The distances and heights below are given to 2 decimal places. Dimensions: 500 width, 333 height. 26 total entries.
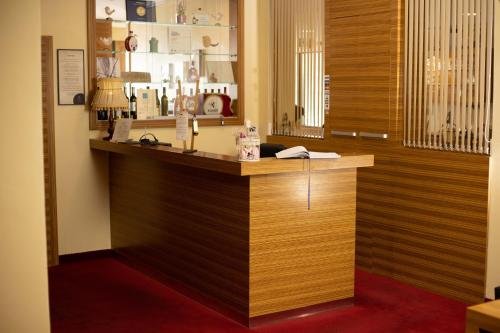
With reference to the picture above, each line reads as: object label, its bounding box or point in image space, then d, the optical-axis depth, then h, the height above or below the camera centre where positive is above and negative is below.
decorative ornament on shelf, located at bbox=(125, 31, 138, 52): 6.87 +0.60
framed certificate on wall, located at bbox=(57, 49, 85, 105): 6.57 +0.27
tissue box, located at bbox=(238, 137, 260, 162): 4.76 -0.28
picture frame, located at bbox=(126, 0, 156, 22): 6.91 +0.91
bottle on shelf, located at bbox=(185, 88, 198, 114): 7.13 +0.04
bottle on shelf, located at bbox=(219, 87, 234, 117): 7.47 +0.02
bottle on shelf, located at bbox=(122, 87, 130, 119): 6.89 -0.06
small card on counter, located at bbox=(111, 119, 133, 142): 6.57 -0.21
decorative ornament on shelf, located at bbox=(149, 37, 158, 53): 7.03 +0.59
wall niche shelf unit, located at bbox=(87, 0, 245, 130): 6.79 +0.52
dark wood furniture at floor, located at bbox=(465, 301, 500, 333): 2.68 -0.78
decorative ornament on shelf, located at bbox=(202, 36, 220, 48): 7.35 +0.65
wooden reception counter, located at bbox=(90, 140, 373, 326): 4.85 -0.87
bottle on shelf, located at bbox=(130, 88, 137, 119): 6.94 +0.02
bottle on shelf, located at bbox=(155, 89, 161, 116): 7.08 +0.01
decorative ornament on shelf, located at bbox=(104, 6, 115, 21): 6.79 +0.89
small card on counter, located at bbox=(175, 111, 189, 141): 5.44 -0.14
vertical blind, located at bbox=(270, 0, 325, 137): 6.77 +0.38
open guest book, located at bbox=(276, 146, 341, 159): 4.90 -0.32
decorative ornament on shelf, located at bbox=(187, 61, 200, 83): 7.29 +0.33
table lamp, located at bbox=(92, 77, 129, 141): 6.51 +0.10
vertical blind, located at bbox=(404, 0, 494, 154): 5.17 +0.23
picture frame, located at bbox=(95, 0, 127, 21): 6.76 +0.90
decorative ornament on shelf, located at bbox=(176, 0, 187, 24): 7.16 +0.92
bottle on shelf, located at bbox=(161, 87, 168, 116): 7.12 +0.03
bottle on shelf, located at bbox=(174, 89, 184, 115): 7.21 +0.04
